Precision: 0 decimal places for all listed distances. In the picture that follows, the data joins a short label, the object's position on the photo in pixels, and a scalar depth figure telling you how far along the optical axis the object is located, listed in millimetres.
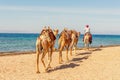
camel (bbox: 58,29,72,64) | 20847
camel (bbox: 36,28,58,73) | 16609
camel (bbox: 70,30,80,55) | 24919
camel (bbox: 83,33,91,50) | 29809
